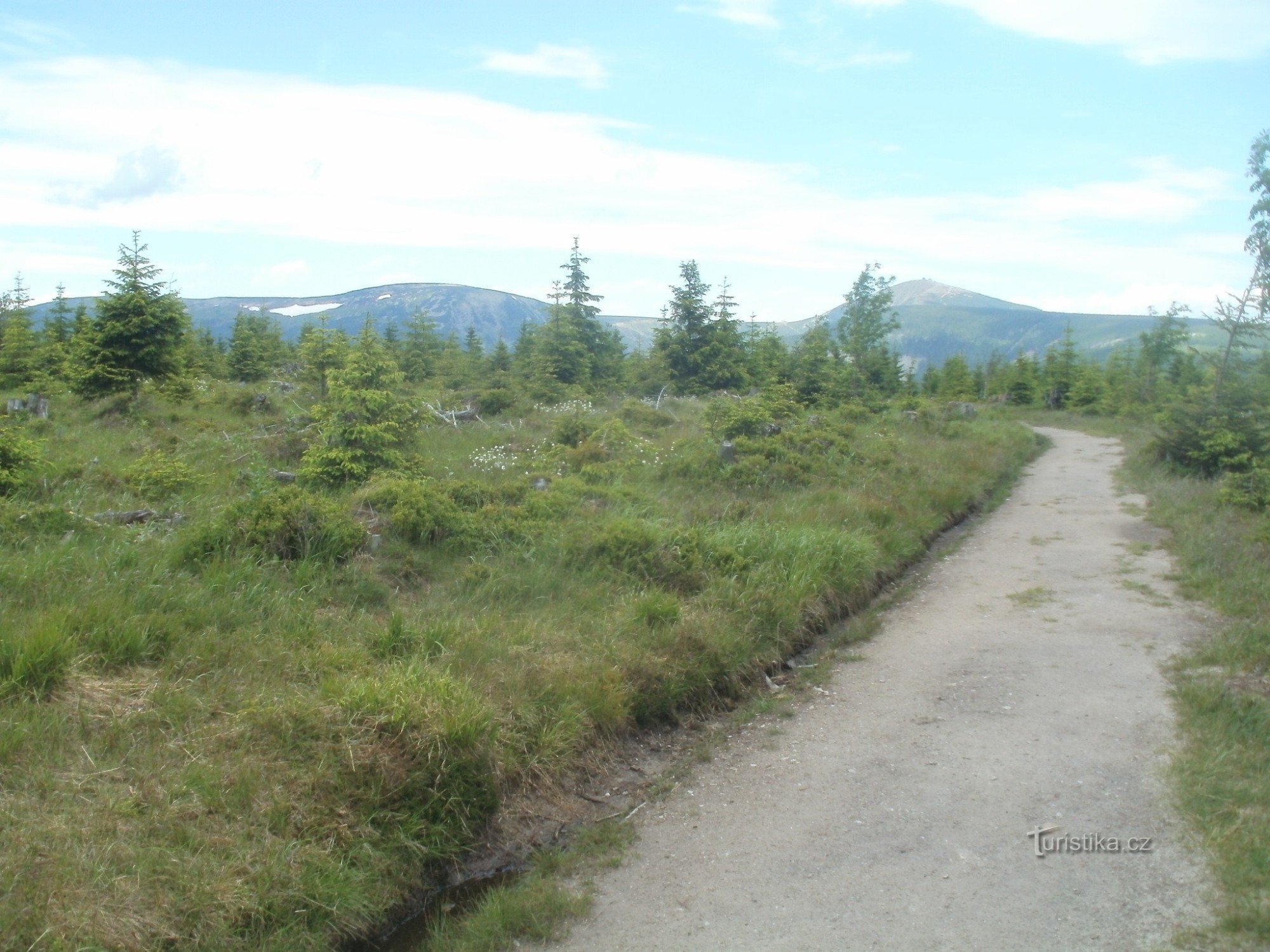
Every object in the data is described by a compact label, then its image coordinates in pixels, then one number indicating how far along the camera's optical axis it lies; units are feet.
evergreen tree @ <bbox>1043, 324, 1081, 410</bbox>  144.25
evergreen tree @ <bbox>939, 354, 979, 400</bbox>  150.20
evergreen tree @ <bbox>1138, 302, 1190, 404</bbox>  122.31
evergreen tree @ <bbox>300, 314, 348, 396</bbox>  53.31
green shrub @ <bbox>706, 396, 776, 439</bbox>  45.78
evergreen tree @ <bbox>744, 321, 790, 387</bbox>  84.69
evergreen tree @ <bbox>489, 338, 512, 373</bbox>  83.25
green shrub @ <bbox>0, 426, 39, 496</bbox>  27.43
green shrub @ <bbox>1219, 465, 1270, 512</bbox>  42.24
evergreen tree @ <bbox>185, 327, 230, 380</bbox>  68.37
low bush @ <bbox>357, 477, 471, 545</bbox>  27.61
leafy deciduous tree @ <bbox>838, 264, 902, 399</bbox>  116.78
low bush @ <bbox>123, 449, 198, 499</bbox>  30.35
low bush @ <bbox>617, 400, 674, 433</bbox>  55.93
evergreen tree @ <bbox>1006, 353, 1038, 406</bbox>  150.51
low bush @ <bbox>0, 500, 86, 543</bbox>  23.53
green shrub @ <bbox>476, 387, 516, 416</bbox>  60.44
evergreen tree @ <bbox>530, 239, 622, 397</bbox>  72.02
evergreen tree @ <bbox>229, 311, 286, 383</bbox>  80.64
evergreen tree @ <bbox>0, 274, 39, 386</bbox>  64.80
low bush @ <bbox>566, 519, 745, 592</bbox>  27.09
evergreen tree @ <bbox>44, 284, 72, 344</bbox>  77.10
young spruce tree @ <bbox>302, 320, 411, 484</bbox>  34.22
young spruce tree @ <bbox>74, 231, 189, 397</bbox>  48.80
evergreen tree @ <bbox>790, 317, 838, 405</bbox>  81.05
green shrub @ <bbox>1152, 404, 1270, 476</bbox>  52.70
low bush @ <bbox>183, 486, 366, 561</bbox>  23.88
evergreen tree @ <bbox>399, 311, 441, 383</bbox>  86.17
